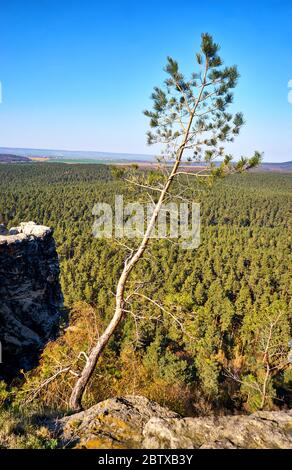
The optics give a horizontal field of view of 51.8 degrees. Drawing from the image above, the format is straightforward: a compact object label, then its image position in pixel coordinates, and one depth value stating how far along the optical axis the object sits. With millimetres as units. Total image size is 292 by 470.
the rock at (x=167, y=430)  4215
